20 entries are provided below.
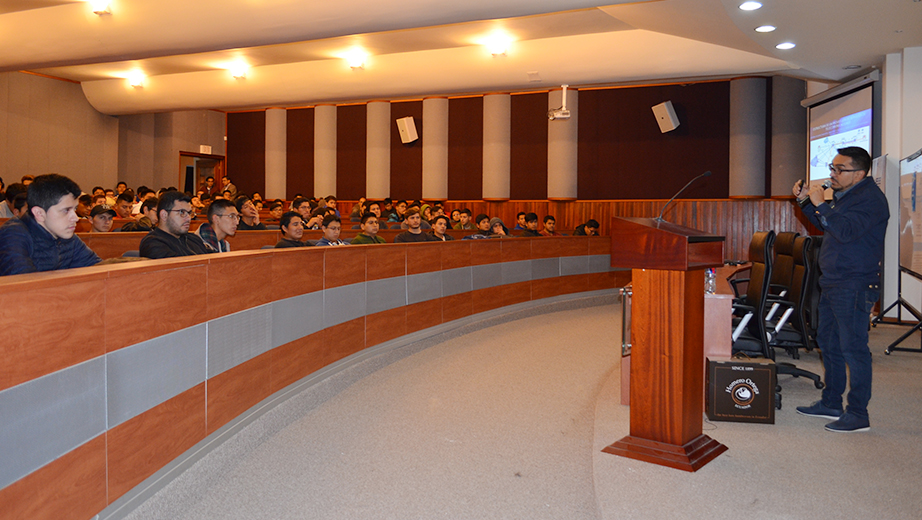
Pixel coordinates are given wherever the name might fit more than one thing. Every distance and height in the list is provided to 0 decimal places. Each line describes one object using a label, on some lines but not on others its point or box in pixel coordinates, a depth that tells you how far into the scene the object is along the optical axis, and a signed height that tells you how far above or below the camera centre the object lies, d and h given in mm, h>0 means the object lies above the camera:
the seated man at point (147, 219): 6625 +266
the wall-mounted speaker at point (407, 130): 14562 +2644
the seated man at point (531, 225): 9328 +322
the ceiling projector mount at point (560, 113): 11664 +2453
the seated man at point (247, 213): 6934 +346
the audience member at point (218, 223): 4399 +148
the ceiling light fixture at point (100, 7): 7914 +2955
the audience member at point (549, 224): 10156 +360
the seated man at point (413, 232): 6797 +152
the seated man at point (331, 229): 5754 +148
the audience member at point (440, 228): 7523 +220
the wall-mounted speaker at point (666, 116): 12398 +2557
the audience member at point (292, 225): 5148 +162
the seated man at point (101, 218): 5770 +231
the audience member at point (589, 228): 10366 +316
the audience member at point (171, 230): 3637 +83
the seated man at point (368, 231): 6266 +149
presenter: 3309 -64
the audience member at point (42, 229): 2572 +61
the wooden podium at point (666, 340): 2799 -409
